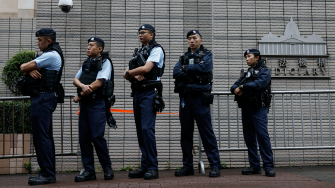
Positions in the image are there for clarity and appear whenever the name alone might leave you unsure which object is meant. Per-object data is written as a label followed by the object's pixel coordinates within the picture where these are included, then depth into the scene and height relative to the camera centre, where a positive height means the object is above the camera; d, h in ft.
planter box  20.31 -3.11
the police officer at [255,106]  15.96 -0.20
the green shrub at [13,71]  29.25 +2.57
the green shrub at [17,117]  21.17 -1.01
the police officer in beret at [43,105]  14.17 -0.17
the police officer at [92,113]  14.64 -0.51
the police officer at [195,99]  15.23 +0.12
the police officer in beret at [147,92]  14.57 +0.41
